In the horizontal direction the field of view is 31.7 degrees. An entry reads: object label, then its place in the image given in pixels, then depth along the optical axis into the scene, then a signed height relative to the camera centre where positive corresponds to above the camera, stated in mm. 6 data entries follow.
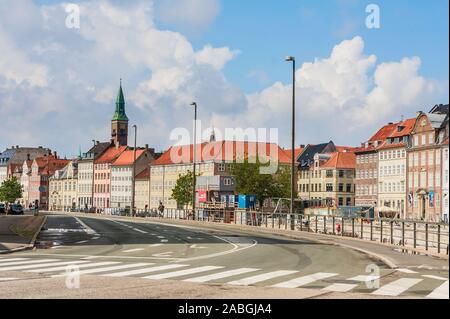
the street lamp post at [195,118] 73188 +7891
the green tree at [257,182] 115938 +2814
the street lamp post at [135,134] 98481 +8024
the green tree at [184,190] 131125 +1639
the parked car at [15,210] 102338 -1690
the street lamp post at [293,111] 46944 +5451
